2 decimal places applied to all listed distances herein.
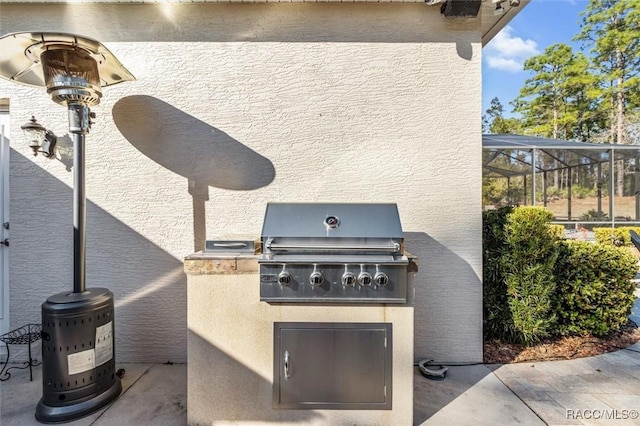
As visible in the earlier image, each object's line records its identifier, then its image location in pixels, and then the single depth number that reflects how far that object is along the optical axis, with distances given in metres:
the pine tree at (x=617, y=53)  12.89
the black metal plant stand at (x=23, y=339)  2.35
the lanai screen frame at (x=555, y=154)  6.92
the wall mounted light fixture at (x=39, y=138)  2.54
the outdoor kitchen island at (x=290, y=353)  1.85
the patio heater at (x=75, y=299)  1.99
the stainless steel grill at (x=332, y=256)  1.81
